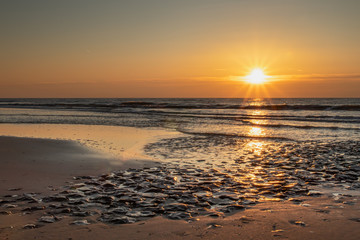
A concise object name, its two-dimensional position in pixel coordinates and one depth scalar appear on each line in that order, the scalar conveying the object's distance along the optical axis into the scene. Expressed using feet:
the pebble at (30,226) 14.28
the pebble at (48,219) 15.14
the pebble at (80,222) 15.02
